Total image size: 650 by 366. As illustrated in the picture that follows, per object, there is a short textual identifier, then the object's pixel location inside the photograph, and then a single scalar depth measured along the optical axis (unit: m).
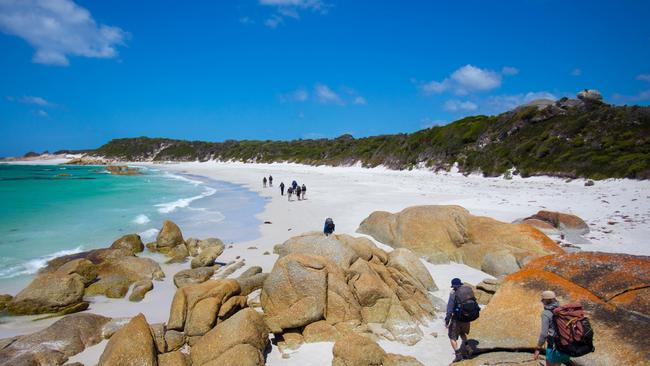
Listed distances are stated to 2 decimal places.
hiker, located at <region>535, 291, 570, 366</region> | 4.92
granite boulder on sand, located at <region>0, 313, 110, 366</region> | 6.61
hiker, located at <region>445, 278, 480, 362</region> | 6.09
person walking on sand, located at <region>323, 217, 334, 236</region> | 11.90
